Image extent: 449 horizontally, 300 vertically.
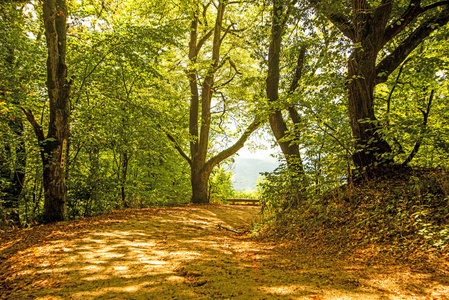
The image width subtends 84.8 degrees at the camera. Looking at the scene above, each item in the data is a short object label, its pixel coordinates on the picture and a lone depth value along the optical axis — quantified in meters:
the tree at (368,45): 5.36
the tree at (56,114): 5.88
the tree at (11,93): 5.80
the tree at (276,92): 6.77
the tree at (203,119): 12.27
